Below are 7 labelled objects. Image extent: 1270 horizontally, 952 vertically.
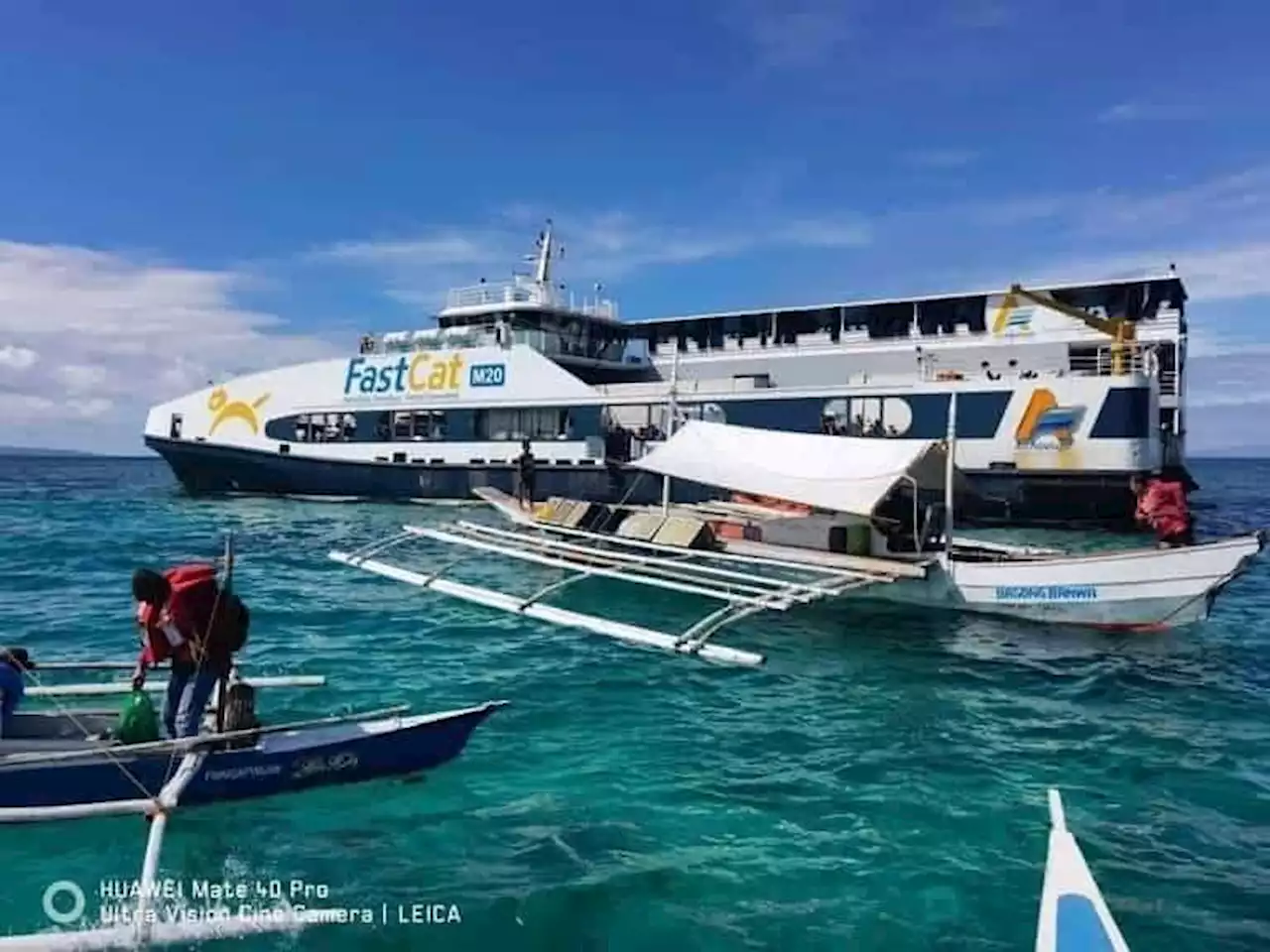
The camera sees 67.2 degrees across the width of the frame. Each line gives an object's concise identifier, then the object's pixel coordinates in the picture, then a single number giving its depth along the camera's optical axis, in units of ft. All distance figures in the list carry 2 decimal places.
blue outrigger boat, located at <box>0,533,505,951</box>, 19.88
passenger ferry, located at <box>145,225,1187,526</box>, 96.27
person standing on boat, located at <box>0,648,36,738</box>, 24.34
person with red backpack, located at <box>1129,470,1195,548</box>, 51.08
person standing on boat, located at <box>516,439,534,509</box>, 109.49
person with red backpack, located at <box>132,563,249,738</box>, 25.23
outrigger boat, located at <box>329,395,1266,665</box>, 47.62
